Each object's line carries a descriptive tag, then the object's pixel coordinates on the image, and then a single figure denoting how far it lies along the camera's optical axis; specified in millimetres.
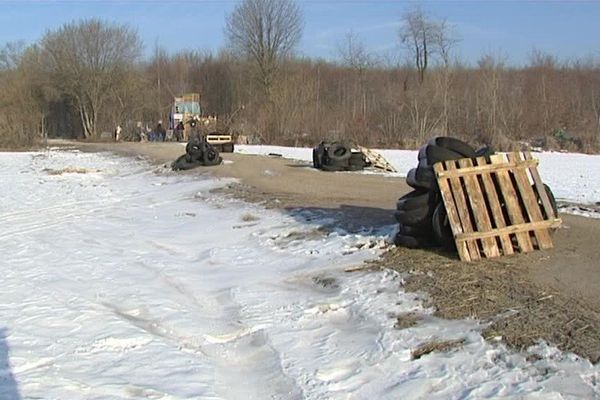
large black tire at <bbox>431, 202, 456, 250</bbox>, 8367
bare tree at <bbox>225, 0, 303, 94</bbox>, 68125
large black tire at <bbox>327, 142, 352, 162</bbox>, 22266
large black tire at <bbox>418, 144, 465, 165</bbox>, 8758
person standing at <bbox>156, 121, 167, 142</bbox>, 63062
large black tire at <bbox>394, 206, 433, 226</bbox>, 8680
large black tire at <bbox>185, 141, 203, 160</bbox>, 25422
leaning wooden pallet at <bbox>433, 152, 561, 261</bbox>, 8094
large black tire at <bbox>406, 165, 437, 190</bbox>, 8672
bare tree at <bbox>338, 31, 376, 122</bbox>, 58875
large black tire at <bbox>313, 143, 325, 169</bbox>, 22958
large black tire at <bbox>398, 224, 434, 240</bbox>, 8719
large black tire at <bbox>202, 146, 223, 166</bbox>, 25406
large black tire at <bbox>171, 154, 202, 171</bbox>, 24969
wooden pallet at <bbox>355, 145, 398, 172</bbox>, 22875
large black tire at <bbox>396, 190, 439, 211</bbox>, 8665
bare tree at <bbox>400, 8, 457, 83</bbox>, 67375
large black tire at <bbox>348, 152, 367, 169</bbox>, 22391
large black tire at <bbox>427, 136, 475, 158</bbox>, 8828
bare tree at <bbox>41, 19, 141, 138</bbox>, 68062
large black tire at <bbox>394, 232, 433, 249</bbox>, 8789
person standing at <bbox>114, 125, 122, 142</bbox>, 66369
